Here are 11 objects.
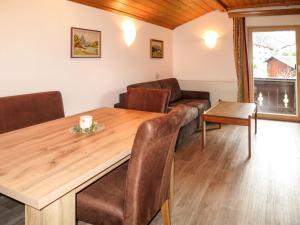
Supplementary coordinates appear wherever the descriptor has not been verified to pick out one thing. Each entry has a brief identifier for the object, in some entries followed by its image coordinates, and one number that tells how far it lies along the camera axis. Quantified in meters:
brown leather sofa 3.91
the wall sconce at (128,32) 4.16
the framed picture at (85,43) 3.20
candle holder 1.78
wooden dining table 1.03
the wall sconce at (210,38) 5.51
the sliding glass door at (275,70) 5.09
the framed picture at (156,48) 4.98
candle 1.79
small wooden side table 3.29
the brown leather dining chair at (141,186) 1.23
